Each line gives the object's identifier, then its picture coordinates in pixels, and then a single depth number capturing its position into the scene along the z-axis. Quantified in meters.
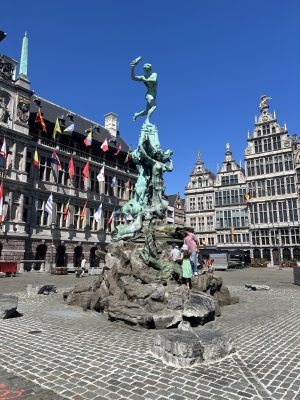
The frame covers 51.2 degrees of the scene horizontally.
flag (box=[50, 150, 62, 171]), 35.45
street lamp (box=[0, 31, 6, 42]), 33.38
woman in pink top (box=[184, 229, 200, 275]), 13.53
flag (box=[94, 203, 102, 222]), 38.03
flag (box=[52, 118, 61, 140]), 35.47
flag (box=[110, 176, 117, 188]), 44.36
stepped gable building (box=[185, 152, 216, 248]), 62.94
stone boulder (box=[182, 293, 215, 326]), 8.87
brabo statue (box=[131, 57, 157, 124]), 19.62
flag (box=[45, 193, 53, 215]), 33.48
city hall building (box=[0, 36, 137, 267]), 32.72
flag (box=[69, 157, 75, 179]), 37.66
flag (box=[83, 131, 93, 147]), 38.65
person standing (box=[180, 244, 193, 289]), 10.93
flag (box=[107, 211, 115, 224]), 41.65
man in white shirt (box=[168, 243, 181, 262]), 13.91
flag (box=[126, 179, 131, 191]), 47.96
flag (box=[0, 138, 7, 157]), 30.82
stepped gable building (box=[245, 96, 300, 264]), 52.78
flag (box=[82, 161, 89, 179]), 39.22
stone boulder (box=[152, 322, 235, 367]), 5.62
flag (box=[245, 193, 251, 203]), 56.44
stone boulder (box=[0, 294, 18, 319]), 9.57
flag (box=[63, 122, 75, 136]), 36.91
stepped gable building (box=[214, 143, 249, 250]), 58.62
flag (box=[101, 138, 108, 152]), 39.88
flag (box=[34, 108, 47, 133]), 34.47
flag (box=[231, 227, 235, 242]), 58.78
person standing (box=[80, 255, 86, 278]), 27.76
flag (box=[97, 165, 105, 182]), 38.67
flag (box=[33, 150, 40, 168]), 34.56
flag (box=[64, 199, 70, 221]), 37.25
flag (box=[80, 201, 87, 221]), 39.19
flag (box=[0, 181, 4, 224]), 30.15
